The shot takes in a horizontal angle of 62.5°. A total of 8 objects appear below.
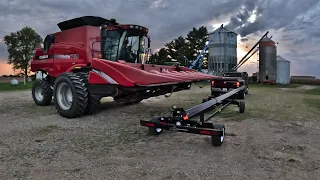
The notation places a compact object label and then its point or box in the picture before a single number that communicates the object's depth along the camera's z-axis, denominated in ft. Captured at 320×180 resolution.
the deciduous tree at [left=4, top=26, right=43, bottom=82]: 131.23
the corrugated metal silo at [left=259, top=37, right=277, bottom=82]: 102.68
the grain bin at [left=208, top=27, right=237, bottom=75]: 93.35
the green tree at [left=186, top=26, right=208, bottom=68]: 135.42
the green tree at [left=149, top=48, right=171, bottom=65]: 136.77
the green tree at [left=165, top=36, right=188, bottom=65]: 141.08
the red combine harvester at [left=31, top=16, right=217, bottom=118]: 22.90
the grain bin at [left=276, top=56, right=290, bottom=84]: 106.01
